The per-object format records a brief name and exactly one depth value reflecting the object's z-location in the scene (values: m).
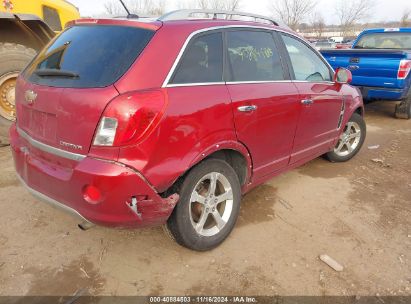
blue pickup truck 6.43
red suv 2.15
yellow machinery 4.95
